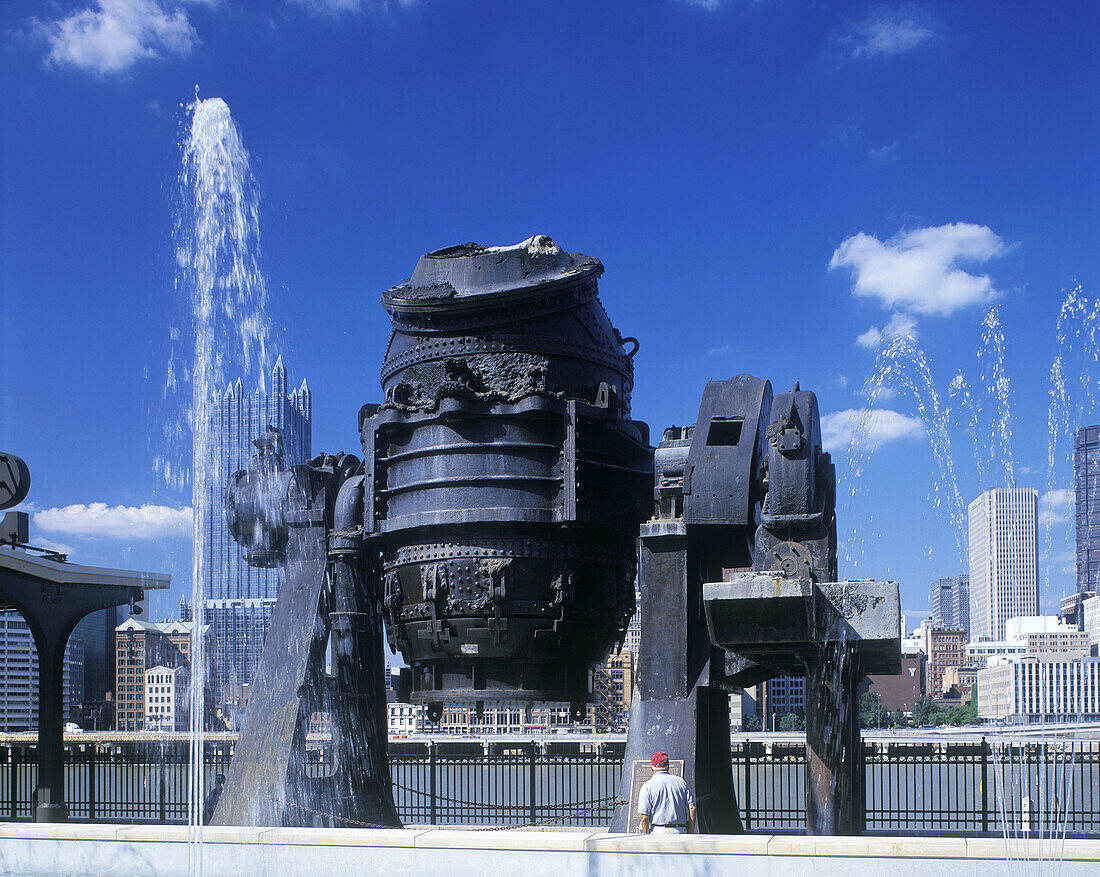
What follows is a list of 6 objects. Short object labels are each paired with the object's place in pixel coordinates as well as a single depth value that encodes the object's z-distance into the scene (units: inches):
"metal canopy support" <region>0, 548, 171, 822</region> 613.6
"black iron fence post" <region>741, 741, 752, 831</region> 584.0
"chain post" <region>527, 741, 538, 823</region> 640.4
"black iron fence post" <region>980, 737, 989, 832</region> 612.1
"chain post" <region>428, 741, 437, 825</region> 668.1
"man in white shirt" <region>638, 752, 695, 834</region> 361.4
